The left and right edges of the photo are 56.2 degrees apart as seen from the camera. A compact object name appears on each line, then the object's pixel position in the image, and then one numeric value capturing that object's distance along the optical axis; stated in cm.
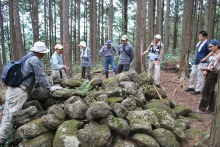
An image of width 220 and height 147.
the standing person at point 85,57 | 913
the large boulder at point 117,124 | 399
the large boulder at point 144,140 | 394
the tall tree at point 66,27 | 954
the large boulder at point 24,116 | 441
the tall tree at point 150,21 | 1413
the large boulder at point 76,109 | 431
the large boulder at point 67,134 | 379
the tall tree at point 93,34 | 1792
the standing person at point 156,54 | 778
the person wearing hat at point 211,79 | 579
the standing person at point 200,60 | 722
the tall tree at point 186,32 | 898
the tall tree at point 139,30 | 929
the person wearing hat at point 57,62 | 686
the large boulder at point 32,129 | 410
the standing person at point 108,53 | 926
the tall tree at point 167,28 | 2056
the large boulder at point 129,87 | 561
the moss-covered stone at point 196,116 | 587
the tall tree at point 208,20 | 1374
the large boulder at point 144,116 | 455
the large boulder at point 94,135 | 376
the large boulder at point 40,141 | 395
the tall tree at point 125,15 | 2007
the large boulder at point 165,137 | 421
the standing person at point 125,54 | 809
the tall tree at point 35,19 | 2195
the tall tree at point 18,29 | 1155
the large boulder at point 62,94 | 498
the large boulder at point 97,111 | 406
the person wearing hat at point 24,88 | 428
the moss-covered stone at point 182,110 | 594
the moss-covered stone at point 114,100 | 495
